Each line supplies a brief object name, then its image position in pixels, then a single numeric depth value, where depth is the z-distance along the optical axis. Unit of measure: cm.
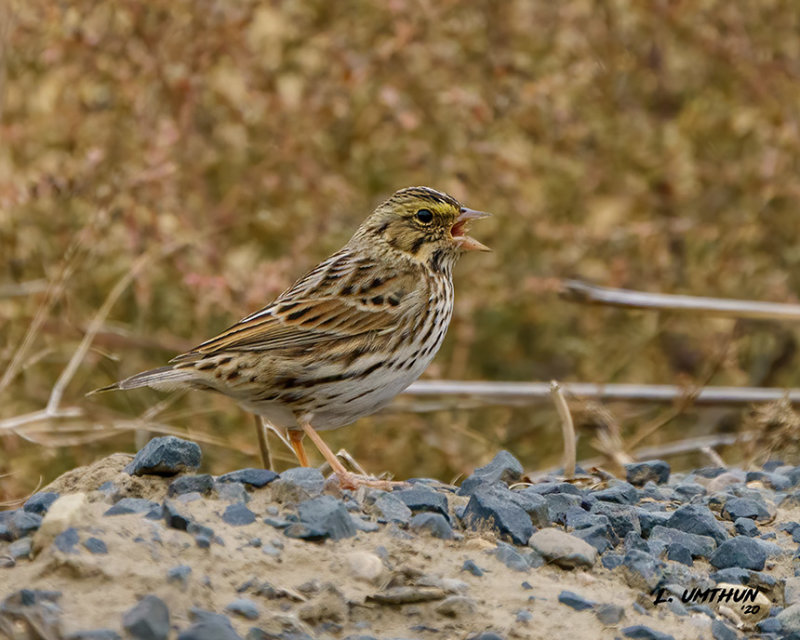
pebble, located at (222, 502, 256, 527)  743
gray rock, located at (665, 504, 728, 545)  850
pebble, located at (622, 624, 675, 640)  695
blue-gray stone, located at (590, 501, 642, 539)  825
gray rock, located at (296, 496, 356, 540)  741
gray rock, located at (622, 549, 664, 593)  755
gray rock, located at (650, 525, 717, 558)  825
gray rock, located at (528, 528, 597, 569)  766
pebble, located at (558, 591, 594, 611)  715
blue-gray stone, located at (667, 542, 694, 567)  809
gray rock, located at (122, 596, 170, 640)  598
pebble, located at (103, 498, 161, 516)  733
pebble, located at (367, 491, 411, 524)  775
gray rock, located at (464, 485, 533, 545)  782
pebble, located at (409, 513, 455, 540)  766
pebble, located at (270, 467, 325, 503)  785
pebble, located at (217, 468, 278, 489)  798
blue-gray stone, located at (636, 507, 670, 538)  846
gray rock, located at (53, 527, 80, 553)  669
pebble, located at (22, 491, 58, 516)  759
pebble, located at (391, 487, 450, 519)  796
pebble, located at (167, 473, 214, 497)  782
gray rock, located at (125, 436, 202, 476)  800
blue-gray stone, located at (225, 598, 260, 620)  647
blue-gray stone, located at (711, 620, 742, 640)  723
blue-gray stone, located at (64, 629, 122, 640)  595
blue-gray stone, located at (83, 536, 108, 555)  671
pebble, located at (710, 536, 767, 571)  816
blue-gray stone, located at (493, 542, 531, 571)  748
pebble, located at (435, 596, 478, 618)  682
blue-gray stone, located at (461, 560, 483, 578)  730
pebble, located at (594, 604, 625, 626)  704
